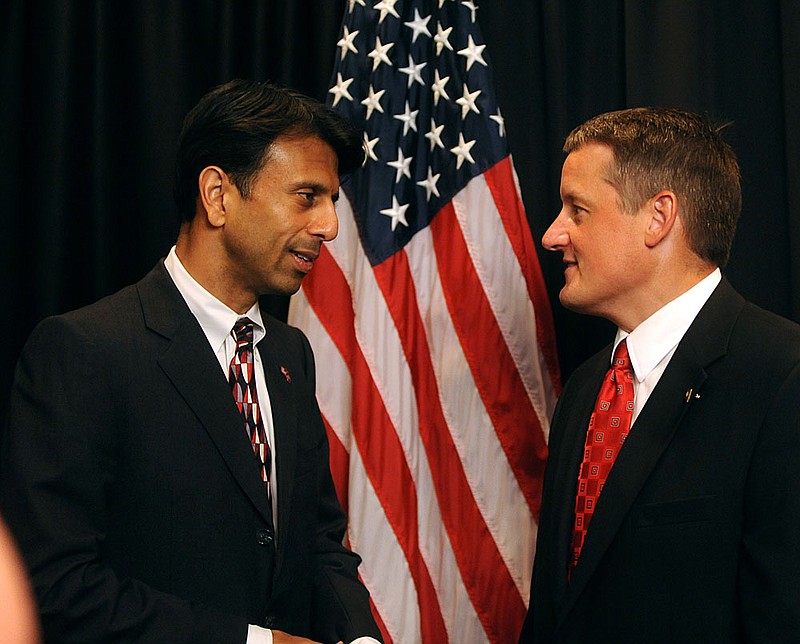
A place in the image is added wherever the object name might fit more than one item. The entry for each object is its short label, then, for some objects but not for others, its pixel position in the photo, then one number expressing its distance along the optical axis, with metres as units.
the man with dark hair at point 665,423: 1.79
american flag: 2.69
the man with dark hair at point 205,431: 1.64
